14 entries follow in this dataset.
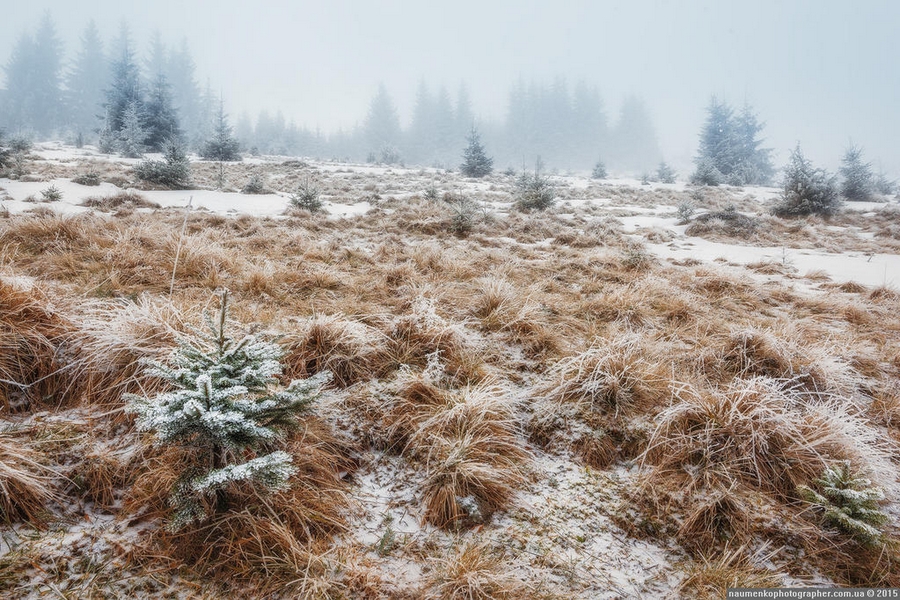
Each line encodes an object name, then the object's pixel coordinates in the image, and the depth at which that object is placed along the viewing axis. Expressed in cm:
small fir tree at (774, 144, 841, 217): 1234
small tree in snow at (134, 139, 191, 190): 1063
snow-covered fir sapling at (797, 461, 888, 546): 170
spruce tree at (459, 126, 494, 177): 2270
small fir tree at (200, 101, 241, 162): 2075
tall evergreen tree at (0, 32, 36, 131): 4188
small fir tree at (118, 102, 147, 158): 1813
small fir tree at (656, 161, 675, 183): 2393
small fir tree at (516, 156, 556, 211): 1180
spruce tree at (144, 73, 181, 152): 2170
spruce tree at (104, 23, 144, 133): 2319
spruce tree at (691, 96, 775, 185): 2758
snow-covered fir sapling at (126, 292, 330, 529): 150
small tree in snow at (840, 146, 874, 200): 1595
